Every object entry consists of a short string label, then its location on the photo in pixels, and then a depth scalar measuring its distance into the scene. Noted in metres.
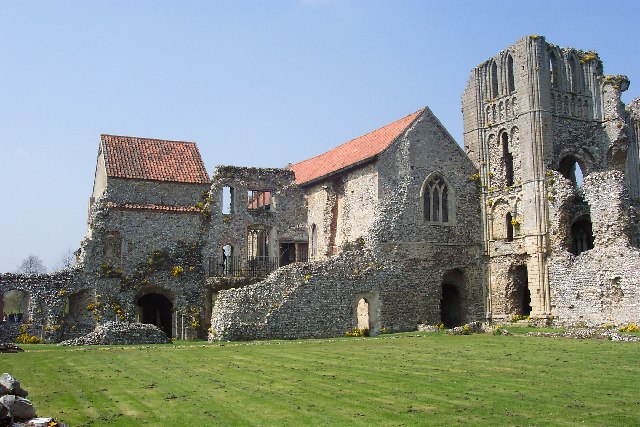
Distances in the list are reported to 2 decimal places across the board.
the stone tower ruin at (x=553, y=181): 31.84
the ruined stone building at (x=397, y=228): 32.19
